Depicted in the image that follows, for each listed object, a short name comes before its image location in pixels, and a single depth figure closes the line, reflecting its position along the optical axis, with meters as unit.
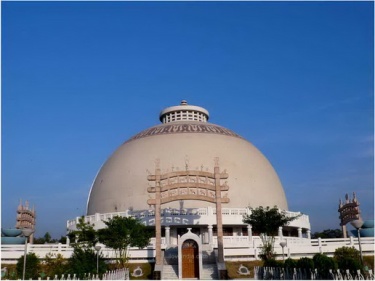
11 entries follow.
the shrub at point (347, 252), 24.21
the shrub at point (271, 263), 20.47
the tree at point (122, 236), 23.89
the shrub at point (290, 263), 18.10
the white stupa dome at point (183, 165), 35.00
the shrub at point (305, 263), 16.66
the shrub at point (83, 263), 19.06
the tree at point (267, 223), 26.69
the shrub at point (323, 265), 15.93
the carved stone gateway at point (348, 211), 35.16
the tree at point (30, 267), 20.48
